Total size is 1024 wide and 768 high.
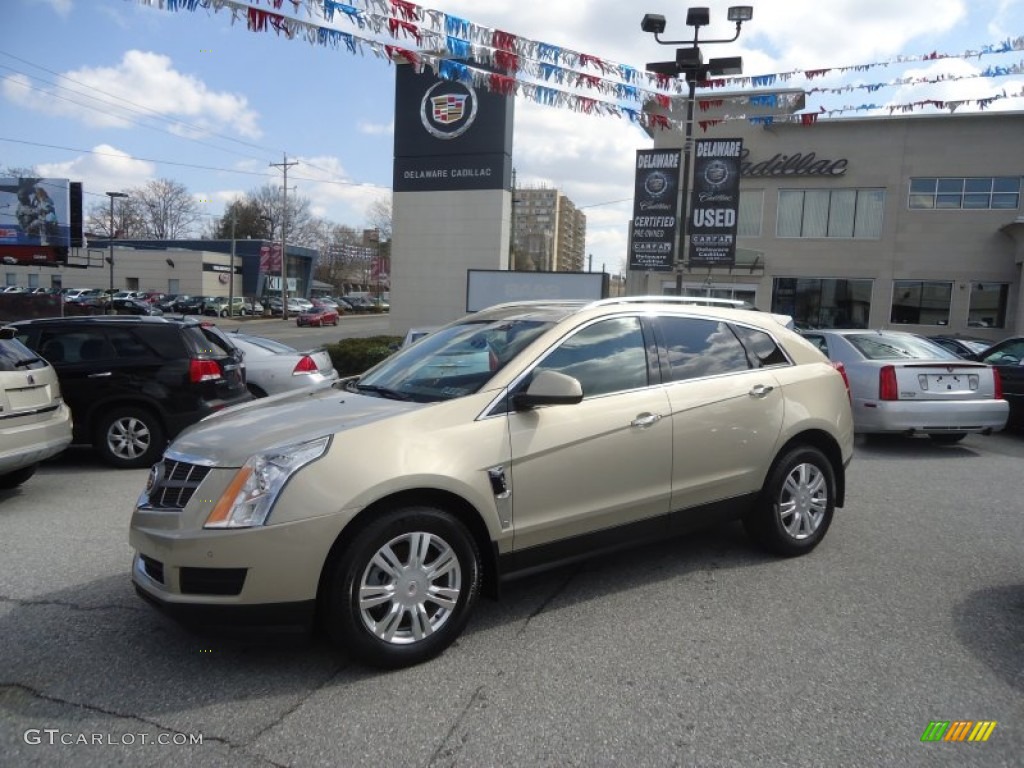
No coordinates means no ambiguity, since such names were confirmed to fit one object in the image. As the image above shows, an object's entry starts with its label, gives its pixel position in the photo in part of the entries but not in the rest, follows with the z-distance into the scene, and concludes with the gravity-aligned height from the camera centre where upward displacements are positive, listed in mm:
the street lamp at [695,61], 12297 +4082
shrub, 16609 -1527
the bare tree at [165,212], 92875 +8530
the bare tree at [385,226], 94075 +8165
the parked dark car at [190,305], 58750 -2011
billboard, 40688 +3437
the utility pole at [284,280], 58666 +369
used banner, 14812 +2091
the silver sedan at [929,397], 8461 -955
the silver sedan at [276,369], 10227 -1176
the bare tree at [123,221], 90312 +7021
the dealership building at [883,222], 27234 +3424
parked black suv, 7605 -1047
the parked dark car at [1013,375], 9859 -766
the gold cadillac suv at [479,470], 3111 -865
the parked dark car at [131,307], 45688 -1881
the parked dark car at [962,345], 14844 -656
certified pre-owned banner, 15375 +1983
